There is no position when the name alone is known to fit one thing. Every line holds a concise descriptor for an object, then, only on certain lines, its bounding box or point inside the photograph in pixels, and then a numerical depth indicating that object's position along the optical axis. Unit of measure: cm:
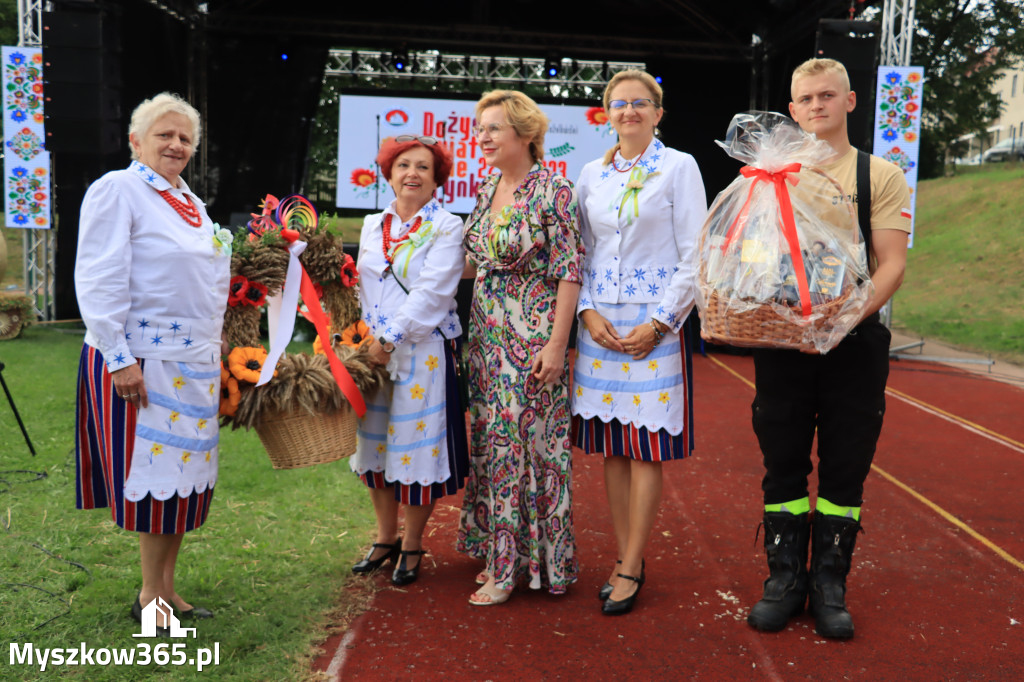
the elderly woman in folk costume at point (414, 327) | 289
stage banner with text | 955
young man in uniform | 249
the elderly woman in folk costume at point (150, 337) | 231
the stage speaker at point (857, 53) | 708
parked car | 2533
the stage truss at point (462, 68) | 982
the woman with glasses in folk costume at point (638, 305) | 271
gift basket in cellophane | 224
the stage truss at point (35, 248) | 877
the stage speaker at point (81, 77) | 776
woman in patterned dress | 275
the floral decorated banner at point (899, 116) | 766
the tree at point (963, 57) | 2231
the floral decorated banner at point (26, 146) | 869
